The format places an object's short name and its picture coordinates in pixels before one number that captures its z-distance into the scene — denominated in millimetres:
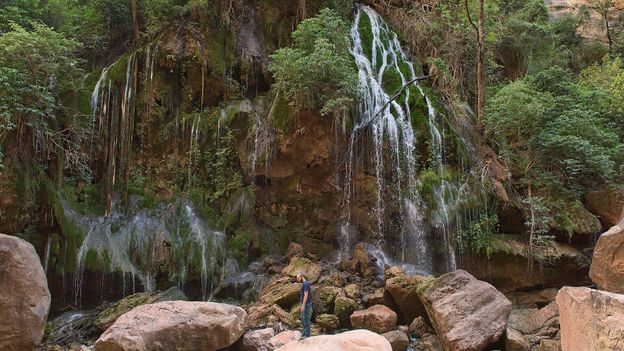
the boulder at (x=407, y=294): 9422
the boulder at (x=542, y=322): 9211
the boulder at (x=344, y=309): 9477
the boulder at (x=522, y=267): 11641
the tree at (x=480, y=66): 14086
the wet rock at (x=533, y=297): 11414
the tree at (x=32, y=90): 11008
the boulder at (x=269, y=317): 9223
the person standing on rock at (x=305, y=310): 8133
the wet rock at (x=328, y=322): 9219
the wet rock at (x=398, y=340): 8297
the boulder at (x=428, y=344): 8411
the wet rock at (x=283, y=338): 8016
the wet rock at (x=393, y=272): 10312
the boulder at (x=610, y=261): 7762
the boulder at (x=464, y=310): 7988
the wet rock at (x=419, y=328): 9039
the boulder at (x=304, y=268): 10930
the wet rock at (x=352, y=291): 10062
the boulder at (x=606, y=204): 12289
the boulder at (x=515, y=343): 8094
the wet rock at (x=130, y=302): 9836
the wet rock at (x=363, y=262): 11172
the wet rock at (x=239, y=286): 11356
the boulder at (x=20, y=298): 7484
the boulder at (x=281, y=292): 9969
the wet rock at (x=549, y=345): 7832
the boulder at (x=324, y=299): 9828
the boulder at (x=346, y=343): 5164
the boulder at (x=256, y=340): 8009
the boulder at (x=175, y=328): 7180
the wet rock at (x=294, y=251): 12091
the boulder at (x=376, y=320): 8914
